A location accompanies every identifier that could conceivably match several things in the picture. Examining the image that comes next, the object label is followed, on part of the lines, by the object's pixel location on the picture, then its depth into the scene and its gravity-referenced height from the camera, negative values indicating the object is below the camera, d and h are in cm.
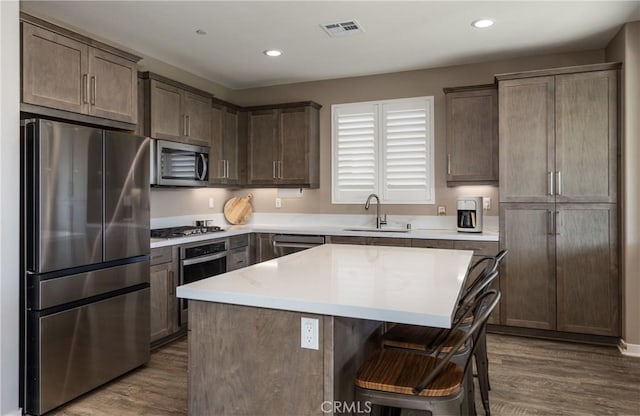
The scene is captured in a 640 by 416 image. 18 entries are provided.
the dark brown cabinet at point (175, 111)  380 +89
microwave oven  386 +40
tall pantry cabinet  364 +5
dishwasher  455 -39
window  473 +60
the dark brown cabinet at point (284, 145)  497 +70
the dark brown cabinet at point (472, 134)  418 +68
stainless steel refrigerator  249 -33
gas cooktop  389 -24
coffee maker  419 -9
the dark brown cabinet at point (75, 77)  266 +88
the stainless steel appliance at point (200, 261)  383 -51
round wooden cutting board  534 -5
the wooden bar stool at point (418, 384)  148 -63
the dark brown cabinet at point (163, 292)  350 -71
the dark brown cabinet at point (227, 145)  472 +69
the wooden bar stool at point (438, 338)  196 -63
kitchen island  155 -48
